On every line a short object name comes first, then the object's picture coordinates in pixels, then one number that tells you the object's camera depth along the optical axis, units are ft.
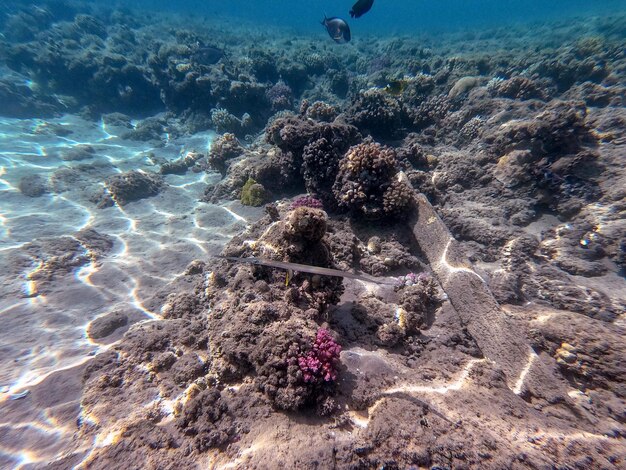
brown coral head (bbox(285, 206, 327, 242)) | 13.66
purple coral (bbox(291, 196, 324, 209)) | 21.16
